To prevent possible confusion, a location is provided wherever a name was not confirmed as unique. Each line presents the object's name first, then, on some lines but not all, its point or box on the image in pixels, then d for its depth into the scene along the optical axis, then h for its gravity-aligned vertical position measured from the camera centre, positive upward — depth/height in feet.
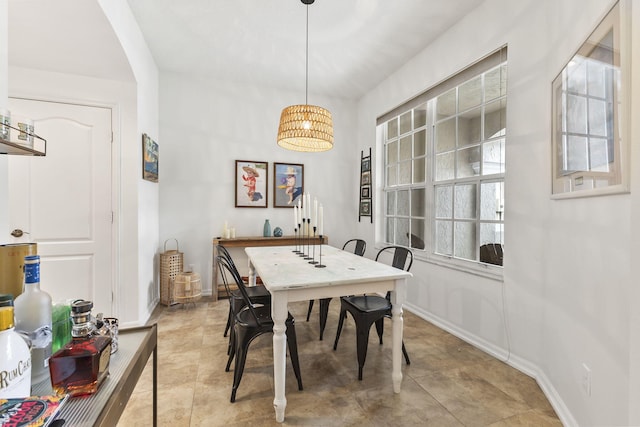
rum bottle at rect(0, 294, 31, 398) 1.90 -0.96
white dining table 5.37 -1.43
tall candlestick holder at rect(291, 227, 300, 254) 9.97 -1.25
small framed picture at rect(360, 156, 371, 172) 14.30 +2.44
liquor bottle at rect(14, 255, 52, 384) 2.41 -0.85
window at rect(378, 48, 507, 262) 8.36 +1.64
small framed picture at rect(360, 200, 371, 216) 14.25 +0.30
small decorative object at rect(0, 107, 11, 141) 3.26 +1.01
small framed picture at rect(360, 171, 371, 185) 14.24 +1.75
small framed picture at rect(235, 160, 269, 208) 13.73 +1.43
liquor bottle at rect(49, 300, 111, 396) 2.28 -1.15
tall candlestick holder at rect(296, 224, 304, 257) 9.34 -1.26
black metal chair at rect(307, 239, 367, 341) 8.65 -2.90
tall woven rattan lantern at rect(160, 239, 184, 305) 11.48 -2.31
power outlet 4.75 -2.73
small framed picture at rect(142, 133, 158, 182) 10.00 +2.00
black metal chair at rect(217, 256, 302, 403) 5.95 -2.43
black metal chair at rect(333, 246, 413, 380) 6.64 -2.33
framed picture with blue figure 14.34 +1.48
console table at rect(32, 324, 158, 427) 2.13 -1.46
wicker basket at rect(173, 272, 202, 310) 11.19 -2.84
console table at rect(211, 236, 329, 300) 12.44 -1.28
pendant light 7.75 +2.40
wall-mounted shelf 3.16 +0.76
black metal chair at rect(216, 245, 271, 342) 7.05 -2.18
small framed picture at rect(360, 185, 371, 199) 14.26 +1.08
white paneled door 8.46 +0.46
